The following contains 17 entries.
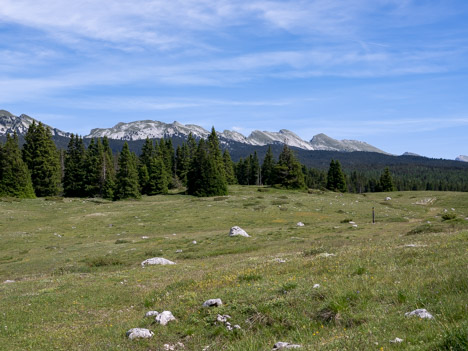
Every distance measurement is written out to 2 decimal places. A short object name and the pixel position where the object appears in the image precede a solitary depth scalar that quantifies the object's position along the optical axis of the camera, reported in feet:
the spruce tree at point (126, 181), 269.03
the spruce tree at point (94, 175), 294.87
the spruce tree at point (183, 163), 373.81
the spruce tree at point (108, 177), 283.59
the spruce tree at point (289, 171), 320.29
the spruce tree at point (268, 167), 427.37
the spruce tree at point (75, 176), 300.81
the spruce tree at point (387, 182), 401.29
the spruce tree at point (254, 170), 452.35
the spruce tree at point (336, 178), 382.42
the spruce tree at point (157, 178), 303.48
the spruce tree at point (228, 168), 384.25
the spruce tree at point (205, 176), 276.82
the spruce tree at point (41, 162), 272.10
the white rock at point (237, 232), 120.53
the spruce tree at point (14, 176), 240.53
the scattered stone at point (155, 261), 82.48
